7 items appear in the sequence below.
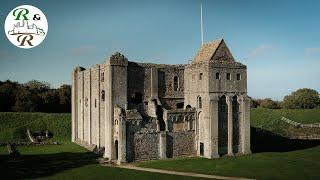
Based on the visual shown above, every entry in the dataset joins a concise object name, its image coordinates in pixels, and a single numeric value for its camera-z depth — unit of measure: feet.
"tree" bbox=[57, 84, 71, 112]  238.48
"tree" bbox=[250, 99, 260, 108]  351.28
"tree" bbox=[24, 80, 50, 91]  389.50
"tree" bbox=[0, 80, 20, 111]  224.94
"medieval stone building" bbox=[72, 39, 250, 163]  122.01
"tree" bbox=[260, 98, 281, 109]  329.11
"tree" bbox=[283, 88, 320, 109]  296.92
